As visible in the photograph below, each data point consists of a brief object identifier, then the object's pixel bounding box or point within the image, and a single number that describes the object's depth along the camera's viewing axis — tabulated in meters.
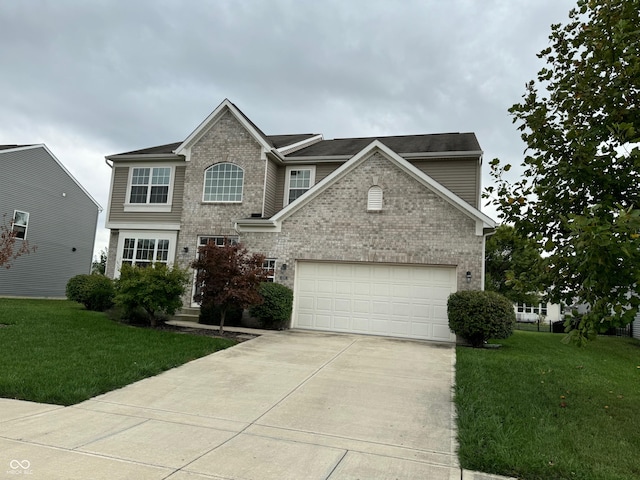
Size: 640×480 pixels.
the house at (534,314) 46.07
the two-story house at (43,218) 23.00
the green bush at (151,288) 12.65
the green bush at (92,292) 16.30
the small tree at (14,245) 22.07
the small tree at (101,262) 38.26
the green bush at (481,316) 11.77
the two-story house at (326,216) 13.56
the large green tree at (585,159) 4.39
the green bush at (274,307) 13.75
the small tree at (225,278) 12.16
